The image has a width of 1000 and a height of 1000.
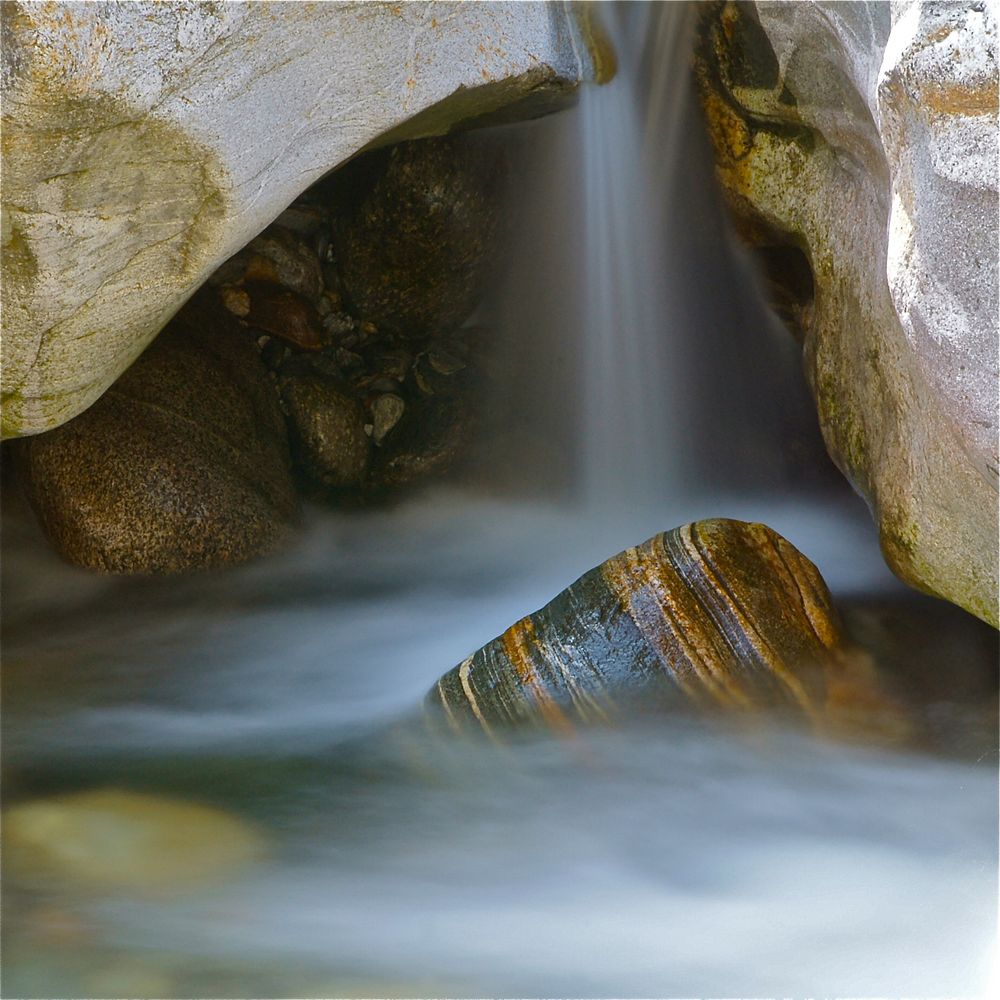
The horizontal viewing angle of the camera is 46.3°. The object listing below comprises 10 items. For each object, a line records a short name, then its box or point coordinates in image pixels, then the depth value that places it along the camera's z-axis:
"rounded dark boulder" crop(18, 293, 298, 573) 4.21
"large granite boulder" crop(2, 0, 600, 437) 2.56
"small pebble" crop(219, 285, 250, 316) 5.07
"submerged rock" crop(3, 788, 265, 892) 2.73
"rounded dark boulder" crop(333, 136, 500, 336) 4.85
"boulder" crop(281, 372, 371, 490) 4.98
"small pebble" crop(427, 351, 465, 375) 5.30
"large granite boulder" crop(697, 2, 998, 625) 2.28
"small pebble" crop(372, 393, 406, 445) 5.15
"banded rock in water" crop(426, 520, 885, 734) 3.17
